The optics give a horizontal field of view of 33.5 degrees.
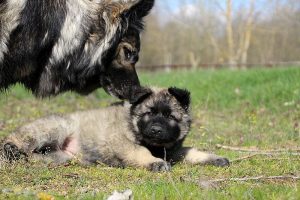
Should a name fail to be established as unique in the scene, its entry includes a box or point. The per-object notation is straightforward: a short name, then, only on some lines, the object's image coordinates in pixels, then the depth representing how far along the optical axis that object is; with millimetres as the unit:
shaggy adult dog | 4414
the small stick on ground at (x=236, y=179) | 3971
